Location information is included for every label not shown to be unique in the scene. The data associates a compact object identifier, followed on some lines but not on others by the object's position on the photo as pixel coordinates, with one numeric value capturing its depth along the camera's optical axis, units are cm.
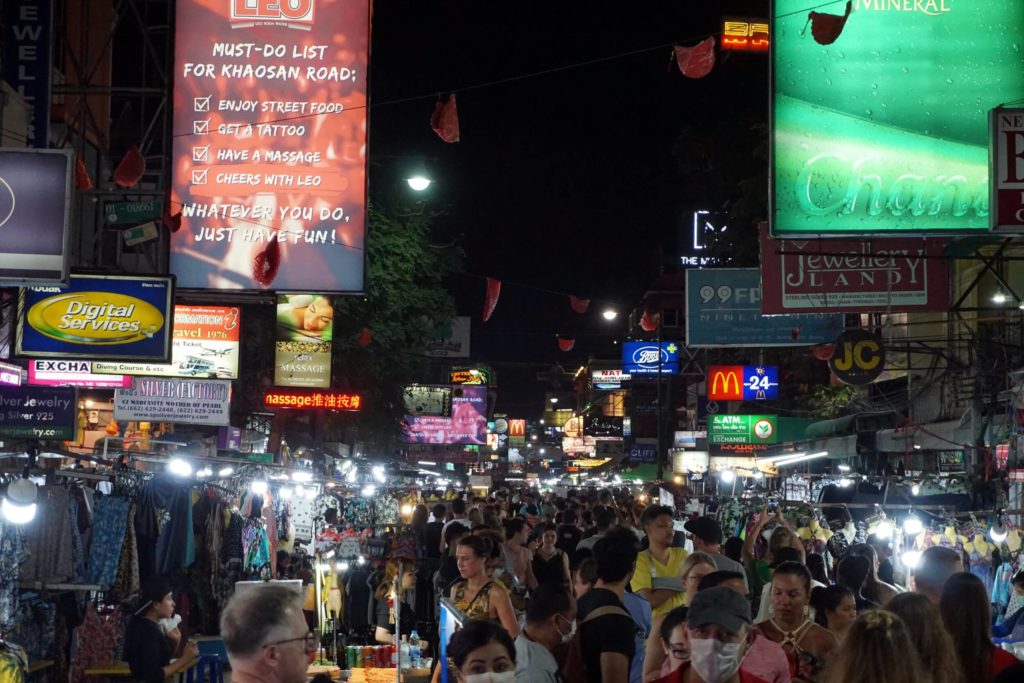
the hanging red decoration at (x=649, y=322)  4053
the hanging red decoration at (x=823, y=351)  2497
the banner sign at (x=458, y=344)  8131
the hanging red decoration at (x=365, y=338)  3034
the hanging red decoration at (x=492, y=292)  3319
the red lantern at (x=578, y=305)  3528
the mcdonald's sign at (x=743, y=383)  3619
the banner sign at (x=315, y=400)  2764
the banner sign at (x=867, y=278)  1694
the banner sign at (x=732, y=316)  2211
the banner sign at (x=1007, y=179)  1065
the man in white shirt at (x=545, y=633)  639
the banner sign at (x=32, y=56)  1728
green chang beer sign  1284
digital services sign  1559
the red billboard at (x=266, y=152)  1730
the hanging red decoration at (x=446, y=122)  1598
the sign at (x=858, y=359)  1972
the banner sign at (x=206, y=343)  2095
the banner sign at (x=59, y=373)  1944
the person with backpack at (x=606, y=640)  711
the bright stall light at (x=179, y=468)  1502
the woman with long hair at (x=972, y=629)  641
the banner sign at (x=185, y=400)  2105
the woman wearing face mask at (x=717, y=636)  544
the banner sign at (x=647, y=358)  5307
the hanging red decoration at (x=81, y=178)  1810
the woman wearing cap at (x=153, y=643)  1177
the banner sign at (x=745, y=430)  3650
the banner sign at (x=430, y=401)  5272
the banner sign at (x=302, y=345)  2664
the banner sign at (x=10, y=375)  1711
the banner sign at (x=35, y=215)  1159
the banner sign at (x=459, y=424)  5394
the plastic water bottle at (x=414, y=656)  1107
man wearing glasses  412
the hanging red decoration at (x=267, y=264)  1717
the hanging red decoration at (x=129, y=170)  1803
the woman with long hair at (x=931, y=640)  567
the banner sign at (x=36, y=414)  1670
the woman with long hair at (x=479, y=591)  941
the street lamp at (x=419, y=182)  2334
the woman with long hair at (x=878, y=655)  473
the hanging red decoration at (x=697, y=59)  1467
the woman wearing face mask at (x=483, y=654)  543
